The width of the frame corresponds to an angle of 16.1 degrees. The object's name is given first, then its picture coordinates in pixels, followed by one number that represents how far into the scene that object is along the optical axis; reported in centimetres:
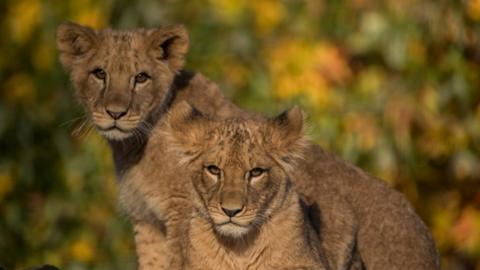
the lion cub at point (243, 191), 753
